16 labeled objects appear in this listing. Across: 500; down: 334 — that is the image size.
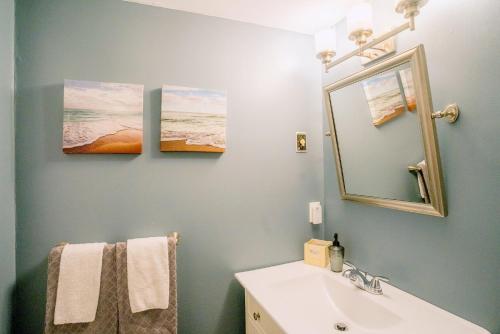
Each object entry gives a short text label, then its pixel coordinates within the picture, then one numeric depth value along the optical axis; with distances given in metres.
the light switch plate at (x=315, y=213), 1.46
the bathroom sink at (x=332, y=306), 0.84
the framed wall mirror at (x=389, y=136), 0.87
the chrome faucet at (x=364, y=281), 1.02
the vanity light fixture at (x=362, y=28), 0.91
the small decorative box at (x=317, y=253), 1.32
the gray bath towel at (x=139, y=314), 1.01
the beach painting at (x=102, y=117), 1.06
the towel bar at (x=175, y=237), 1.06
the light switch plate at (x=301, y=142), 1.44
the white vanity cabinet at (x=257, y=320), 0.94
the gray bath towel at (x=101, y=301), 0.96
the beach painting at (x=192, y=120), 1.17
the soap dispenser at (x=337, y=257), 1.24
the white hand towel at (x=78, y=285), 0.96
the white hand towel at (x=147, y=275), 1.01
